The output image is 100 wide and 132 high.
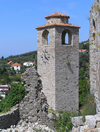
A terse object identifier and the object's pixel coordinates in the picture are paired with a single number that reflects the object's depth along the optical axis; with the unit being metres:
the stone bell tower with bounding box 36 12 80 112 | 12.88
